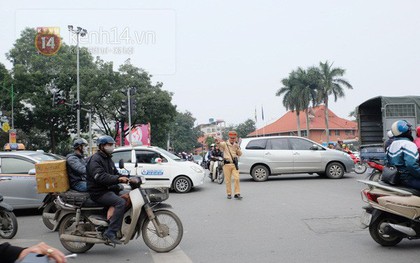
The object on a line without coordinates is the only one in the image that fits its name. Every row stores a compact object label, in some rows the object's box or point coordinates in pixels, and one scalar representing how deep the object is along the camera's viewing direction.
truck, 13.22
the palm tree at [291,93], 47.22
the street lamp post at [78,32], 27.94
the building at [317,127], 62.15
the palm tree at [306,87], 46.78
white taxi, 12.45
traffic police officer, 10.27
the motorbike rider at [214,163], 15.84
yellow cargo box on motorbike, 6.29
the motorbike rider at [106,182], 5.40
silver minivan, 14.70
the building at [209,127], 145.06
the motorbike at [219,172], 15.48
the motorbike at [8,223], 6.91
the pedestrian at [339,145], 18.08
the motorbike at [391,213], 5.20
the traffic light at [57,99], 21.86
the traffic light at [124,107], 23.20
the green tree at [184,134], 83.06
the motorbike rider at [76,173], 6.49
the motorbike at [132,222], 5.48
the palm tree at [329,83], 46.19
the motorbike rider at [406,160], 5.22
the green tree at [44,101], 32.41
